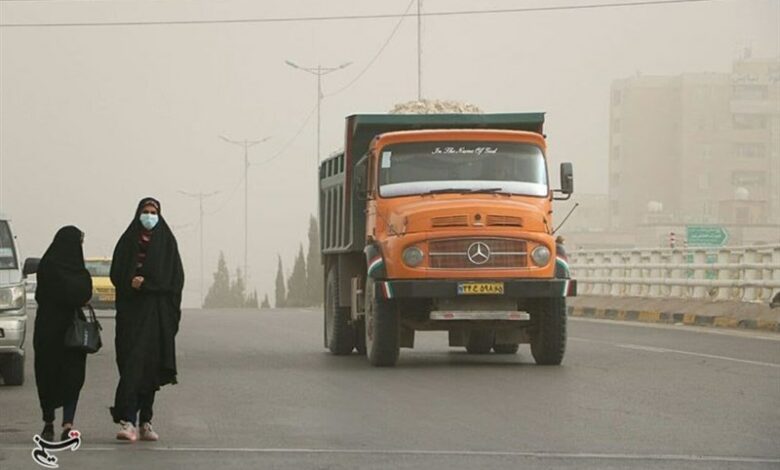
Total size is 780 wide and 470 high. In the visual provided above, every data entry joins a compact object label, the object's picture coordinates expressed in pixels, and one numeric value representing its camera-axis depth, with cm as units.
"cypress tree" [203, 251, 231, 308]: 18331
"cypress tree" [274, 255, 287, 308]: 16450
